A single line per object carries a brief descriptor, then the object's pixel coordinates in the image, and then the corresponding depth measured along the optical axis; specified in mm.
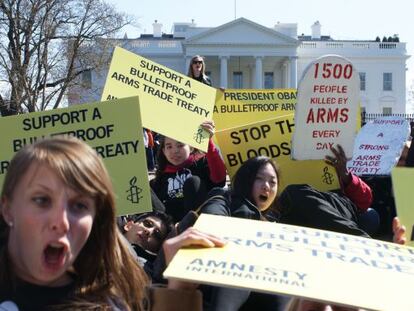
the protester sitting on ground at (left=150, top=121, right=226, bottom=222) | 4156
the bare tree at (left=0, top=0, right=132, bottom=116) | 29172
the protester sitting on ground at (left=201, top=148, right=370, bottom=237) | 3105
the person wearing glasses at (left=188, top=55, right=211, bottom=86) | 6145
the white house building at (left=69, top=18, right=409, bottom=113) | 65250
